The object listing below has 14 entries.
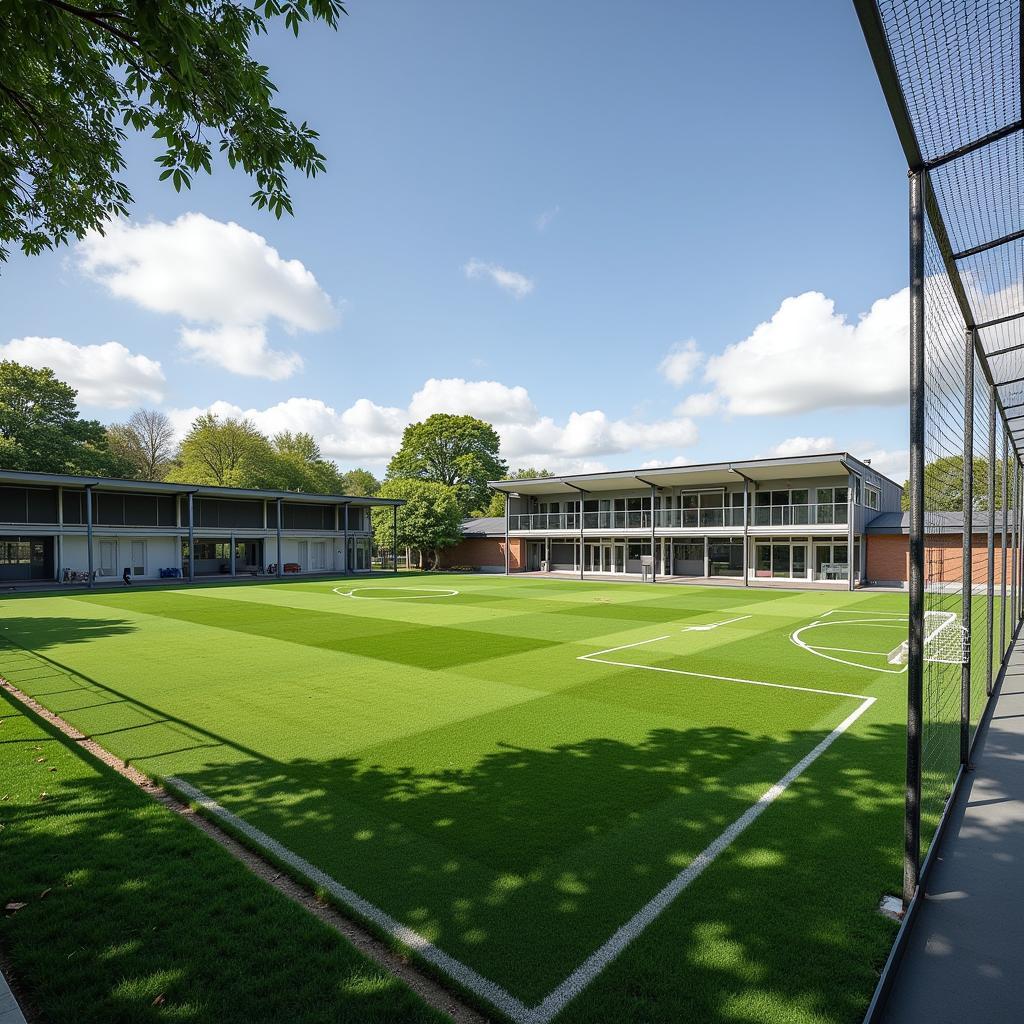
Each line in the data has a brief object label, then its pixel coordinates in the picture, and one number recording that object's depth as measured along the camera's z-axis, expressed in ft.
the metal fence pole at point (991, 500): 25.89
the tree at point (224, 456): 197.26
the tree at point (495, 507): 227.81
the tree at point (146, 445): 207.92
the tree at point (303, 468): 216.95
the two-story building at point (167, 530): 112.27
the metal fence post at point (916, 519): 12.51
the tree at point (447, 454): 222.69
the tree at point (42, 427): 147.02
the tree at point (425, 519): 155.22
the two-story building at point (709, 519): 107.65
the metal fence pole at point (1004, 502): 33.44
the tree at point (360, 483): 323.16
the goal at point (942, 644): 37.24
